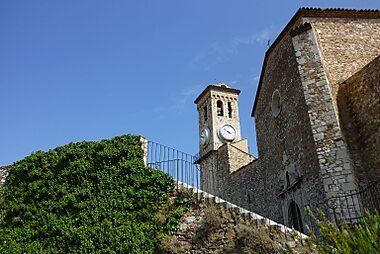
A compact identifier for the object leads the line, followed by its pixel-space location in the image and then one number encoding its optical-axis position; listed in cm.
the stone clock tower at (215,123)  2795
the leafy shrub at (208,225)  882
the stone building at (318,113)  1080
